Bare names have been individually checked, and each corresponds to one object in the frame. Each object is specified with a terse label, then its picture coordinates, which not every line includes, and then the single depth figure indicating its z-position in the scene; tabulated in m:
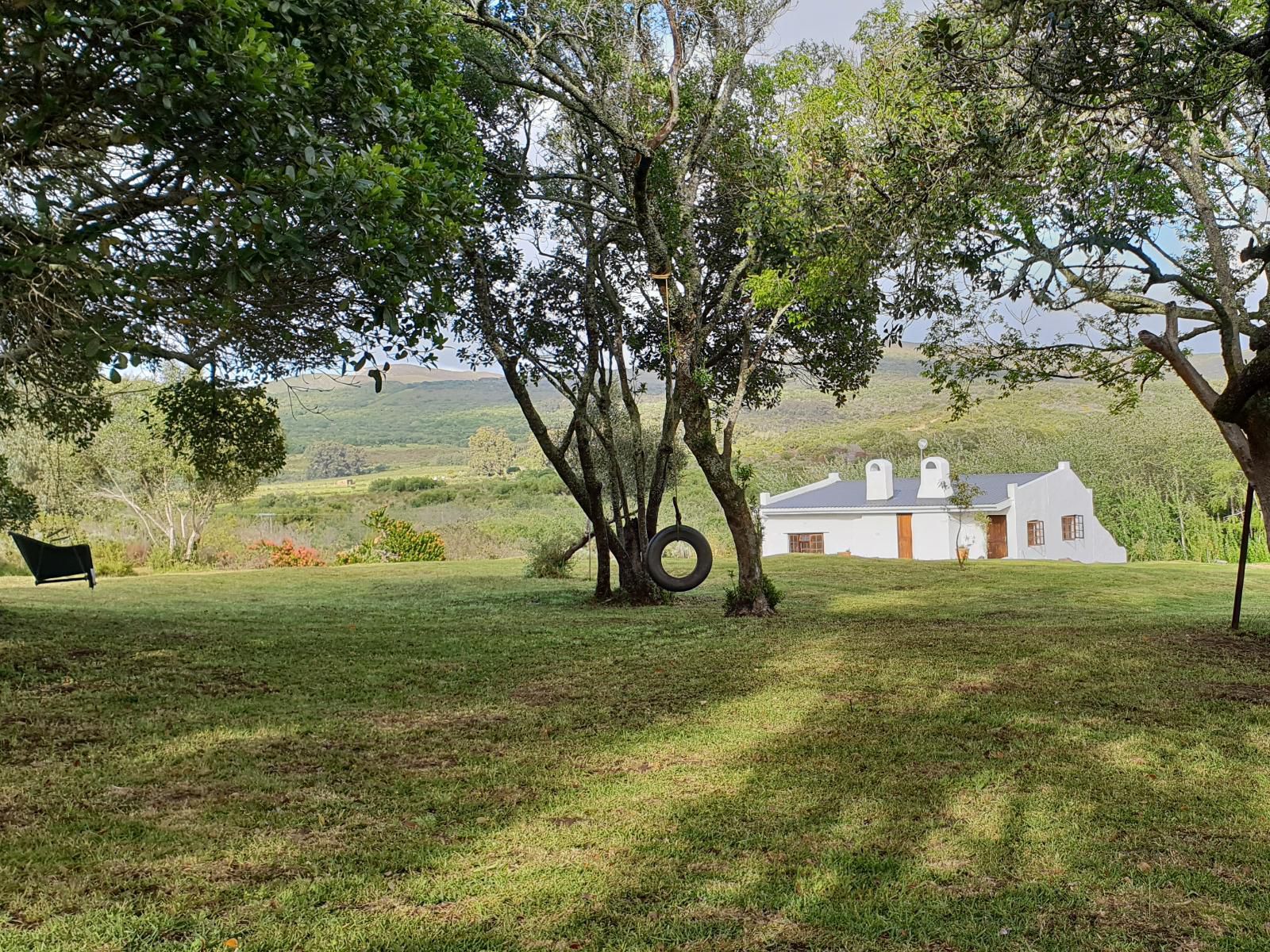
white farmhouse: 32.16
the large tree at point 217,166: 5.09
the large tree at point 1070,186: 6.64
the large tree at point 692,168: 10.95
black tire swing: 12.12
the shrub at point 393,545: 25.14
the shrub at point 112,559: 23.03
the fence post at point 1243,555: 9.39
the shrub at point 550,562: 20.02
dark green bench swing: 11.44
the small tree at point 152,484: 25.84
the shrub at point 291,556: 24.88
